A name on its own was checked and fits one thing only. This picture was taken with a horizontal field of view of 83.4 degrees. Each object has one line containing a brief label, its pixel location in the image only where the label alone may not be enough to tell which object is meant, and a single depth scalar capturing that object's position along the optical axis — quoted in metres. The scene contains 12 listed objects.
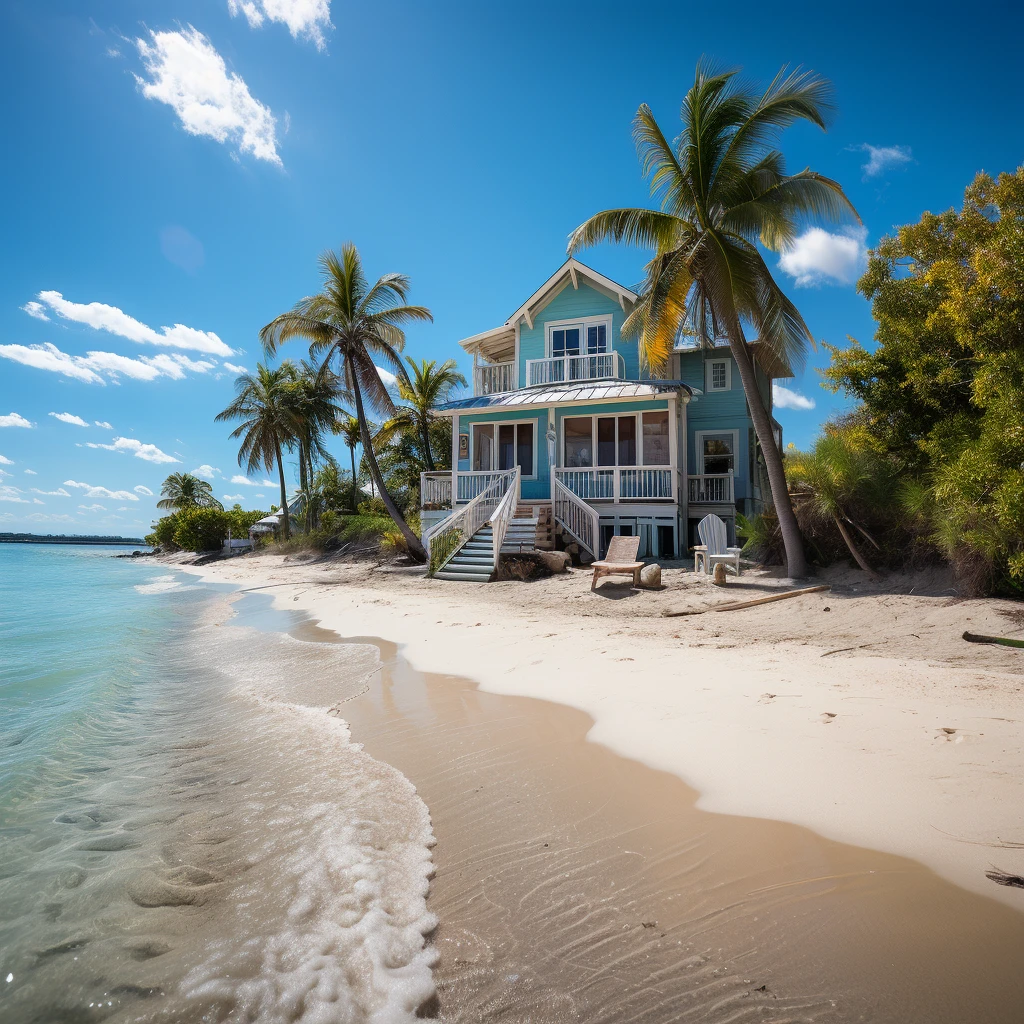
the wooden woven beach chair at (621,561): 11.04
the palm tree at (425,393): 26.83
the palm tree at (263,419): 30.14
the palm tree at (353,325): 20.16
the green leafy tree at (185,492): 48.28
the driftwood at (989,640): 5.50
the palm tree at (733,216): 11.30
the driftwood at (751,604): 8.80
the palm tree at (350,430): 30.70
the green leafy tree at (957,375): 7.05
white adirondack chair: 11.72
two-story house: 15.53
